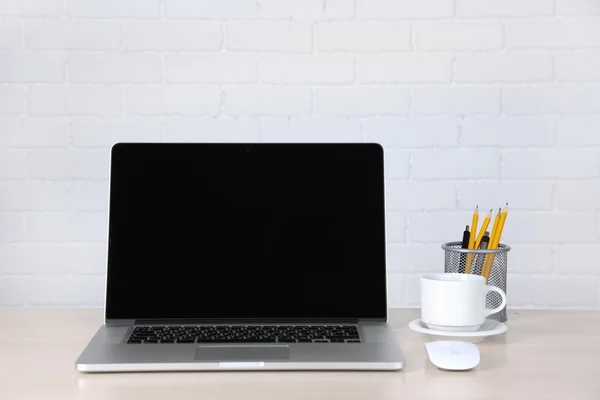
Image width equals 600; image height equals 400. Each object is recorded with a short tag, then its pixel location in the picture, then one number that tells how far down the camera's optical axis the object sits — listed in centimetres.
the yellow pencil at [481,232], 138
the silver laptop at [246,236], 129
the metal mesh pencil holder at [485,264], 135
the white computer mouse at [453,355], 103
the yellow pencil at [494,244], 135
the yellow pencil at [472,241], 135
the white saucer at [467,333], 120
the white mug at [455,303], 119
